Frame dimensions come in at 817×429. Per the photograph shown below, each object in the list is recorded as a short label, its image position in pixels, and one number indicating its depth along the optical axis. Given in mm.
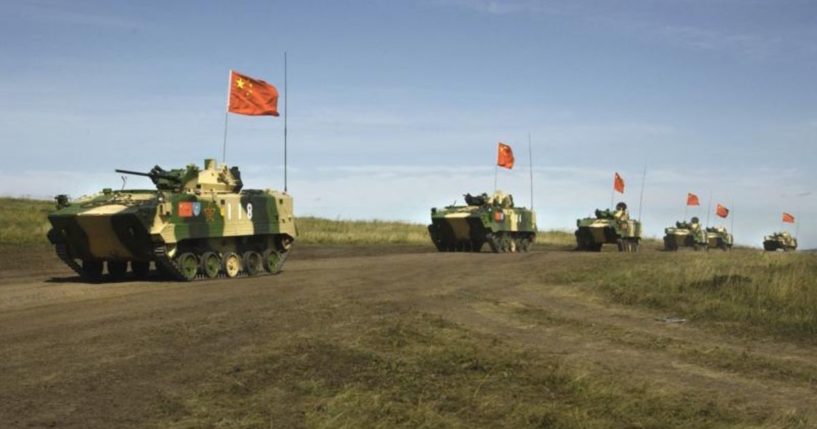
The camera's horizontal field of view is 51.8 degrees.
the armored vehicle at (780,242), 71438
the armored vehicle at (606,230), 45938
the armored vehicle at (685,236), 58438
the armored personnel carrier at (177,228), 19891
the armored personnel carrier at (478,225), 38531
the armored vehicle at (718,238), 64750
